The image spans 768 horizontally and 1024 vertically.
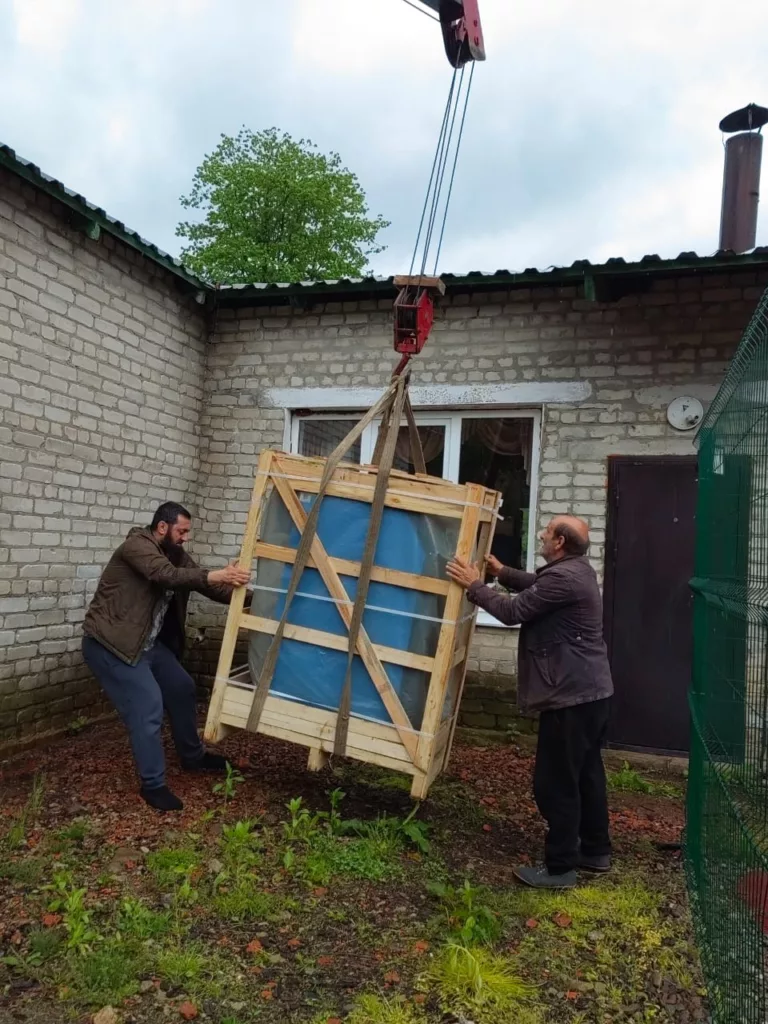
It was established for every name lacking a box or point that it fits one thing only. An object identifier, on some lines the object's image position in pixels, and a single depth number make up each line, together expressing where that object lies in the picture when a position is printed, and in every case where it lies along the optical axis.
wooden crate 3.61
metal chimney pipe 6.80
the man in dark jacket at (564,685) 3.67
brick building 5.27
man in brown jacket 4.21
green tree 23.94
